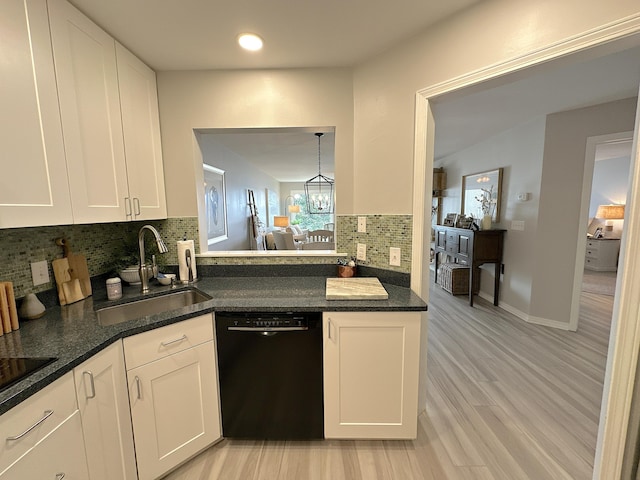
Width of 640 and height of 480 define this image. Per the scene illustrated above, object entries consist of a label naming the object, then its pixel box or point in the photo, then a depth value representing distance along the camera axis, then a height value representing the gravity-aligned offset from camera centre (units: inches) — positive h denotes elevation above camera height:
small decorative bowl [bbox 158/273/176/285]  71.9 -16.3
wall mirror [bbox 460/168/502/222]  148.2 +11.6
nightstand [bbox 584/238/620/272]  222.7 -34.2
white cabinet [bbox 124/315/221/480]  50.7 -35.9
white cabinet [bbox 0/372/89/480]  30.9 -27.7
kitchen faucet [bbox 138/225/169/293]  65.7 -13.1
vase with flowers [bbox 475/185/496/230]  148.4 +4.8
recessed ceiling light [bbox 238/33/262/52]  59.6 +39.7
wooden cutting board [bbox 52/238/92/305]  57.0 -12.6
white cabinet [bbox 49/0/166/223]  48.9 +20.7
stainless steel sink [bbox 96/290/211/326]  59.5 -21.2
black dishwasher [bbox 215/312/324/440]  58.4 -35.2
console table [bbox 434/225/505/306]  143.9 -19.3
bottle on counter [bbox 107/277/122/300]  61.7 -16.2
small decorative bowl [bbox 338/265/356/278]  75.2 -15.5
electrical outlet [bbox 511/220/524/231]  132.9 -5.9
